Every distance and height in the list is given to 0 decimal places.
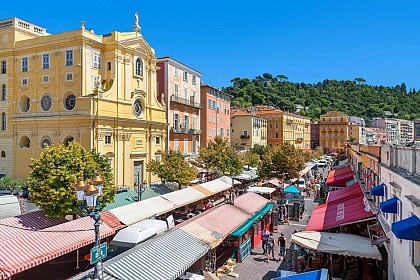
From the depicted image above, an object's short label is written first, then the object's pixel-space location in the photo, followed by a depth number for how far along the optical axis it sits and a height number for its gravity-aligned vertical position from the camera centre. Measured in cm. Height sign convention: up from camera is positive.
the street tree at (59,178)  1761 -194
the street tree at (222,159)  3725 -221
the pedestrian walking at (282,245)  1850 -560
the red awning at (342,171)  3584 -341
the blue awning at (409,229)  656 -172
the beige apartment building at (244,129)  6881 +188
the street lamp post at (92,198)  950 -159
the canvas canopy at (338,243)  1299 -405
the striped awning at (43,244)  1248 -418
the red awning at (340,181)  2977 -358
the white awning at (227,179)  3375 -389
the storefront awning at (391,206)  978 -188
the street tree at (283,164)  3547 -258
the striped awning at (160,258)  1067 -396
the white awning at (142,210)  1927 -418
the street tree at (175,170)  3047 -275
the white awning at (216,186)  2975 -412
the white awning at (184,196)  2444 -418
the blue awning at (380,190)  1270 -186
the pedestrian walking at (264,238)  1900 -547
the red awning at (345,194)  2002 -332
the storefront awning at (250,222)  1722 -444
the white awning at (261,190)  2840 -412
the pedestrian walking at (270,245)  1812 -545
